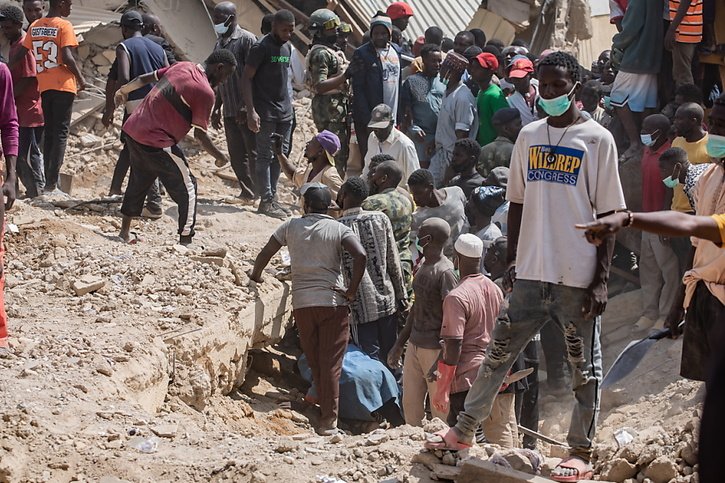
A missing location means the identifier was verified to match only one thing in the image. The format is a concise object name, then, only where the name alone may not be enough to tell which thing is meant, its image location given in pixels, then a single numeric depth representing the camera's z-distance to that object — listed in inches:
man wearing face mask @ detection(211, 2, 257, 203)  889.5
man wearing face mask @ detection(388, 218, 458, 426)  586.2
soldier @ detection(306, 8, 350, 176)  892.0
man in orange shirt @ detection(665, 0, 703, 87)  770.8
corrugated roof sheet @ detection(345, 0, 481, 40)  1347.2
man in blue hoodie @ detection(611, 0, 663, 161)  802.2
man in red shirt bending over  733.9
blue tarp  669.3
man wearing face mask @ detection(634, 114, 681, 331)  716.7
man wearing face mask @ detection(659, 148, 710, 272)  658.8
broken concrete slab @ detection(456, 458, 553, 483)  410.6
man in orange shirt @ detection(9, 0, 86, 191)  848.9
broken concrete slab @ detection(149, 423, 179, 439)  493.3
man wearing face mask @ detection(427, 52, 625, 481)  391.2
